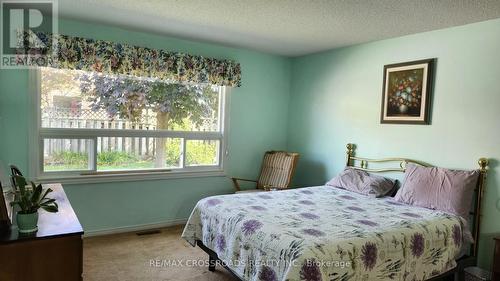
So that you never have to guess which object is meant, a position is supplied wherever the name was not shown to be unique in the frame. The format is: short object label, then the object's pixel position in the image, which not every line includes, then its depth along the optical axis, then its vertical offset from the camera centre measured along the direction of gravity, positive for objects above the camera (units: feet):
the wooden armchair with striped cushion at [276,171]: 14.48 -2.14
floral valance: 11.02 +2.10
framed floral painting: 11.02 +1.30
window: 11.60 -0.35
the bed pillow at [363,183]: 11.44 -2.00
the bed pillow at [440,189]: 9.37 -1.74
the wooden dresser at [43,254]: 5.01 -2.21
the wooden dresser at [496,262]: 8.47 -3.31
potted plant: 5.34 -1.55
